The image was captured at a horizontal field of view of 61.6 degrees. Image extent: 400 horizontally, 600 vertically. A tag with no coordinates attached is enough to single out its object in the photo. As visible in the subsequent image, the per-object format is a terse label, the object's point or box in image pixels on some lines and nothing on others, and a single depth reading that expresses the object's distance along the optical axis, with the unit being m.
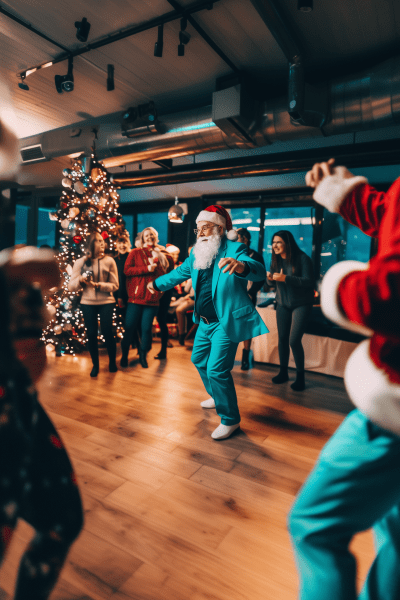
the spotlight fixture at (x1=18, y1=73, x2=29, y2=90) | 3.54
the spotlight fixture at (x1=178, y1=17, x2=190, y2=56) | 2.62
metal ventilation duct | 2.61
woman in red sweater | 3.73
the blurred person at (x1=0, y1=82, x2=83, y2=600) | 0.63
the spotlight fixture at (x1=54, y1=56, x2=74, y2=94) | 3.22
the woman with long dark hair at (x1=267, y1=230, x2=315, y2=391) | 3.30
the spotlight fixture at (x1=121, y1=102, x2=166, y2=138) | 3.57
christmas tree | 4.34
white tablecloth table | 3.81
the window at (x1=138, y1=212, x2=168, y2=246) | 8.95
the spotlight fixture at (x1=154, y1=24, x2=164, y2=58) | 2.61
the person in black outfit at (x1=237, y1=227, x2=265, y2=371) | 3.53
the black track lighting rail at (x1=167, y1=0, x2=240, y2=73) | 2.50
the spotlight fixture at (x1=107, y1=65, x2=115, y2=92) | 3.19
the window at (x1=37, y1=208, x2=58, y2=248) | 9.16
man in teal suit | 2.20
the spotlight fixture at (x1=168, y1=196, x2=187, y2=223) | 5.20
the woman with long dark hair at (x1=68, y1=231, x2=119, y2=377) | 3.37
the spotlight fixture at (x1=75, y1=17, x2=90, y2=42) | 2.67
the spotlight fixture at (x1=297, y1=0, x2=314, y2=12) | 2.01
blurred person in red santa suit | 0.67
